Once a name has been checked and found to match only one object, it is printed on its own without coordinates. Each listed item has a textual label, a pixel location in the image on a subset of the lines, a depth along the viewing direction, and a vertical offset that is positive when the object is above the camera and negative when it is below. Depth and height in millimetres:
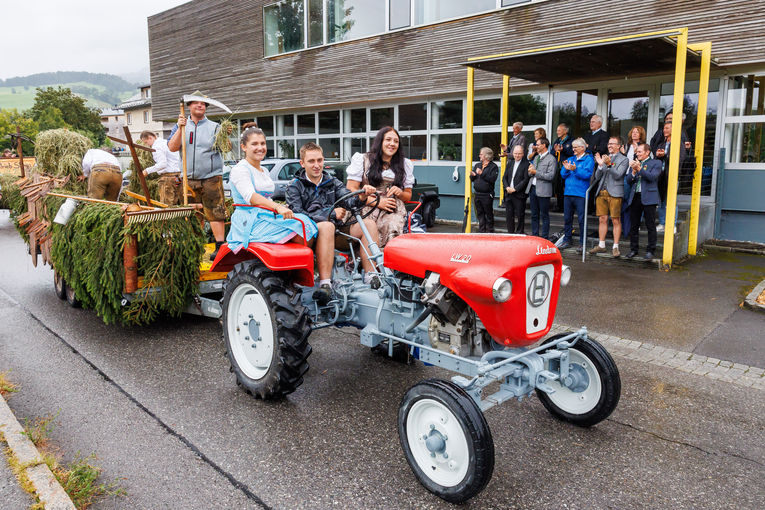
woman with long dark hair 4766 +42
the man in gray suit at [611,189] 8820 -257
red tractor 2883 -977
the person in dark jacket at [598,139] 9812 +575
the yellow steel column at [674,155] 7941 +246
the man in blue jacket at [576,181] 9203 -139
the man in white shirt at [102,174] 6711 -2
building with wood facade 9992 +2417
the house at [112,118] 90188 +9082
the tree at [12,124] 46312 +4118
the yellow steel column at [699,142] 8596 +476
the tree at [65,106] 57531 +6898
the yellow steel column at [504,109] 10727 +1199
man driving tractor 4133 -249
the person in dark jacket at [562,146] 10082 +464
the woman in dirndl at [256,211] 4094 -280
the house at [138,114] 68931 +7403
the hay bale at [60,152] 7297 +283
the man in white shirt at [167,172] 7129 +22
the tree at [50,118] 51953 +5224
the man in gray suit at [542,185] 9695 -211
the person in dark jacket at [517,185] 10086 -223
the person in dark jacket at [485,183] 10352 -187
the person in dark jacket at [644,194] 8555 -325
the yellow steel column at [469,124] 10094 +883
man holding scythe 6348 +108
